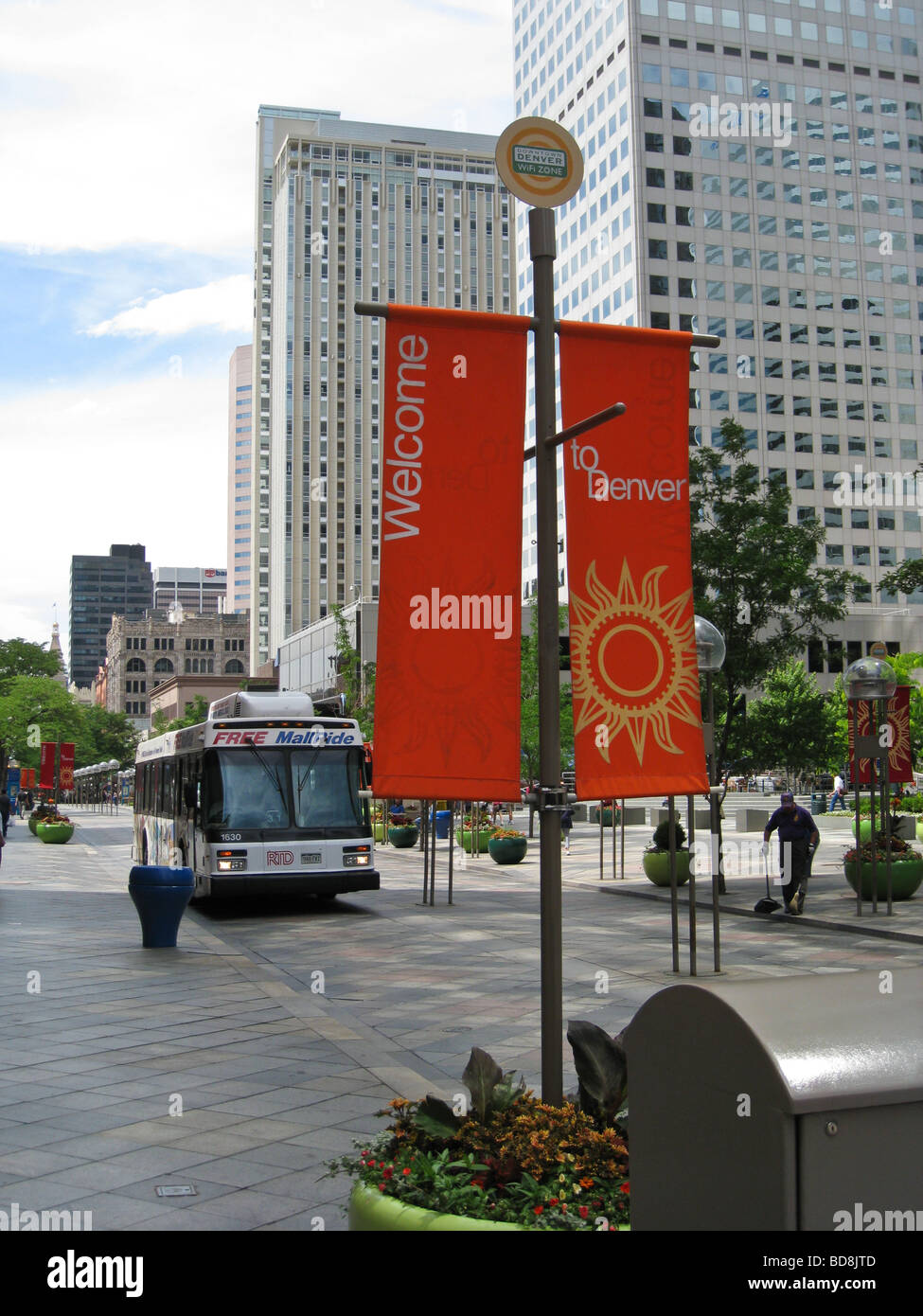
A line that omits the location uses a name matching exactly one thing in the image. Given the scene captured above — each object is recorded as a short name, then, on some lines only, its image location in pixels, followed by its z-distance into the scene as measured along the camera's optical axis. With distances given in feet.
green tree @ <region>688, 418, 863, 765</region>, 66.49
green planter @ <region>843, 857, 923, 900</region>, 59.67
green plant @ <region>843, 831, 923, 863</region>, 60.18
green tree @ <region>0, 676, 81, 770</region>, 236.43
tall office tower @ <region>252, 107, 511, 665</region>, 463.83
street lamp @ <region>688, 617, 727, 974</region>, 43.52
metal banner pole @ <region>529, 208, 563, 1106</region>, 15.48
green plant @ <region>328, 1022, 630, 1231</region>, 11.68
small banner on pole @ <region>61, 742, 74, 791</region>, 195.32
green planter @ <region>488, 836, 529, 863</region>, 98.43
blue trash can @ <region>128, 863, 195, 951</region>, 45.73
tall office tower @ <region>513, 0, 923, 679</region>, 308.40
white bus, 57.82
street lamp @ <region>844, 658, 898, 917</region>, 58.18
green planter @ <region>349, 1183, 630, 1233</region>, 11.01
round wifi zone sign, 16.97
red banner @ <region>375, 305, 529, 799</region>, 16.11
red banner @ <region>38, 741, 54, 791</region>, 170.09
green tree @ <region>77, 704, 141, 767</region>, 406.82
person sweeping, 57.26
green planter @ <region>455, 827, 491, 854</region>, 111.14
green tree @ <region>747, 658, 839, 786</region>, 68.13
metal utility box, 7.54
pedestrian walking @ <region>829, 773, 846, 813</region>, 165.99
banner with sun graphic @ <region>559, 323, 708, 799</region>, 16.84
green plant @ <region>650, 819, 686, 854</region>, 71.96
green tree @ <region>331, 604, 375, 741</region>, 139.85
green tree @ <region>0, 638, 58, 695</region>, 248.73
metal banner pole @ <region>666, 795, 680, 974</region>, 38.93
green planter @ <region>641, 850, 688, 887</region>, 72.02
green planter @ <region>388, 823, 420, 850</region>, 126.62
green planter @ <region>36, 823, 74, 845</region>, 133.39
